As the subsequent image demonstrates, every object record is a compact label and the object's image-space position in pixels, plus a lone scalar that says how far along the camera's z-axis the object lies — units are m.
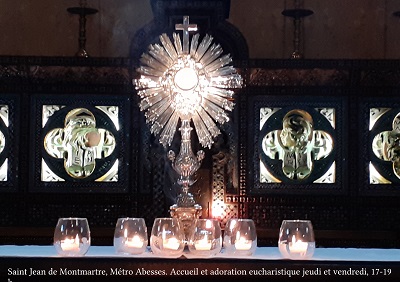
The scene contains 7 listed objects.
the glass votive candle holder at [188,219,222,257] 3.90
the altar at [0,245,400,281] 3.73
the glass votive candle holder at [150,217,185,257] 3.88
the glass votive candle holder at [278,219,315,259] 3.88
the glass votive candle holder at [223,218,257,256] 3.97
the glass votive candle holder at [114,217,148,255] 4.00
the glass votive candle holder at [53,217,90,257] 3.88
